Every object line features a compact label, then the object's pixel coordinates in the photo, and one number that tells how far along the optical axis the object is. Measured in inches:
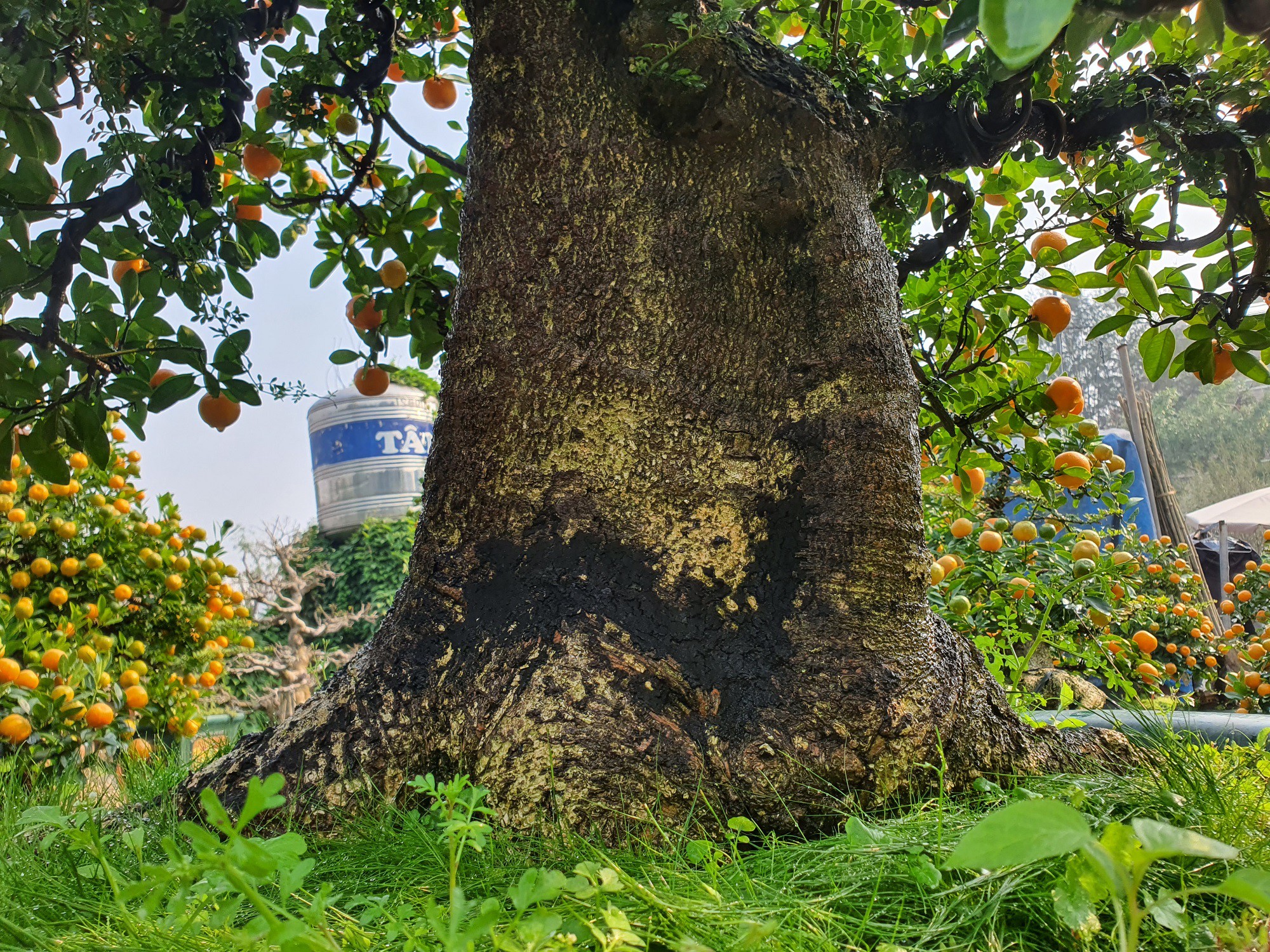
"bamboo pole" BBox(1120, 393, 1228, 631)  238.5
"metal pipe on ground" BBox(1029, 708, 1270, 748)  52.9
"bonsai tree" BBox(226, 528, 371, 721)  246.0
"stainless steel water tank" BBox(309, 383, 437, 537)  394.3
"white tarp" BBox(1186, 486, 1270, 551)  373.7
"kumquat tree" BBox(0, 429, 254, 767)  91.5
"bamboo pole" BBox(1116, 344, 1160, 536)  246.2
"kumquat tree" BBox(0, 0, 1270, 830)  41.9
